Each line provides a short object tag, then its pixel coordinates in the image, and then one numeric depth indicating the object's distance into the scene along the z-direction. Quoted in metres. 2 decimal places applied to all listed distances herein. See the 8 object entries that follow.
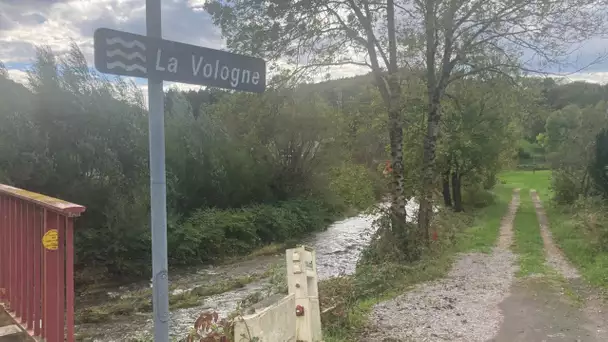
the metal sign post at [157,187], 2.83
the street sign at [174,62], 2.65
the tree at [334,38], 12.41
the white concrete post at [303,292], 5.23
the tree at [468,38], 12.98
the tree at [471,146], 27.30
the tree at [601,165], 22.92
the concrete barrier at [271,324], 4.00
